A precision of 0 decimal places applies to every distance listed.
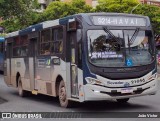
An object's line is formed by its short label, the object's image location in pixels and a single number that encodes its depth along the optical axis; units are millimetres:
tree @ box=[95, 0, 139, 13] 50344
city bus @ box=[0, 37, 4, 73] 35762
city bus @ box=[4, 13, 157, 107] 13031
